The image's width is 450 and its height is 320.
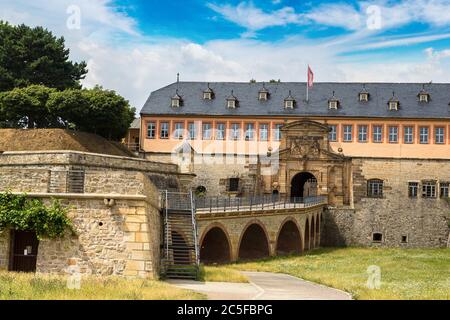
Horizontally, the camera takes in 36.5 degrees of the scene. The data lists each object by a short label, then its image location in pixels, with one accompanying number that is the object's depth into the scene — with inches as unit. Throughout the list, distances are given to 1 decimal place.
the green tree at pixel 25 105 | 2049.7
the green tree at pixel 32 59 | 2326.5
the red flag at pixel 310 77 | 2331.4
